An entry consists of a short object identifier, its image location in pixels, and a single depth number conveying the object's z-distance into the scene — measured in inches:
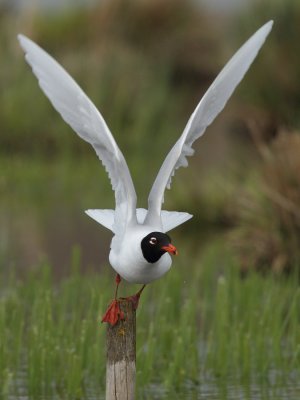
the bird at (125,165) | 440.5
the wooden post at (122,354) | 473.4
